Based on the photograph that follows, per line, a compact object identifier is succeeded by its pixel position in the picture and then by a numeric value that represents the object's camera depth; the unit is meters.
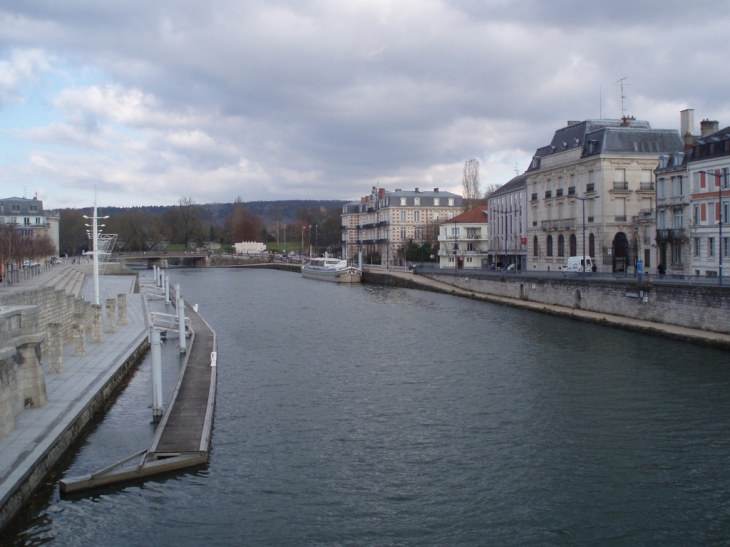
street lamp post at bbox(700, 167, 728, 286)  34.78
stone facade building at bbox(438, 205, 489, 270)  72.12
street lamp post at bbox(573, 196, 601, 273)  42.59
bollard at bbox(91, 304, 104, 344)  23.98
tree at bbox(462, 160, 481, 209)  102.38
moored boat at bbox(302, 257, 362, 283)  71.50
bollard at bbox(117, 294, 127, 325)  30.94
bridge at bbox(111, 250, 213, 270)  105.12
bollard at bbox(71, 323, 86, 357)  20.98
